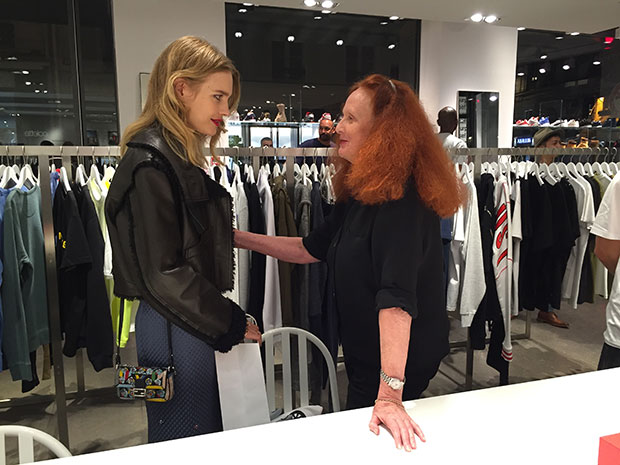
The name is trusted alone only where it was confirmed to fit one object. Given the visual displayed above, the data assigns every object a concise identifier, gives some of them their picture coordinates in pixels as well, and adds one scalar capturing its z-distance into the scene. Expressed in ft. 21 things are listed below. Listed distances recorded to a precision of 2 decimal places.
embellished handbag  4.23
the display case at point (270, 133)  16.14
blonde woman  3.98
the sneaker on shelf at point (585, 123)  18.85
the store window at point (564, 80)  19.60
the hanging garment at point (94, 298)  8.00
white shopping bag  4.42
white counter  3.22
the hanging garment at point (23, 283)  7.43
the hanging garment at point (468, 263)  9.17
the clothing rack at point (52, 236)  7.43
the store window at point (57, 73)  14.34
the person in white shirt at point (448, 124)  12.46
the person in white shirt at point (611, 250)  6.00
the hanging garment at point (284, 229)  8.50
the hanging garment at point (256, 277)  8.46
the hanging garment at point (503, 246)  9.31
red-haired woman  3.84
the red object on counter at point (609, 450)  2.70
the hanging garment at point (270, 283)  8.37
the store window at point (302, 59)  16.79
